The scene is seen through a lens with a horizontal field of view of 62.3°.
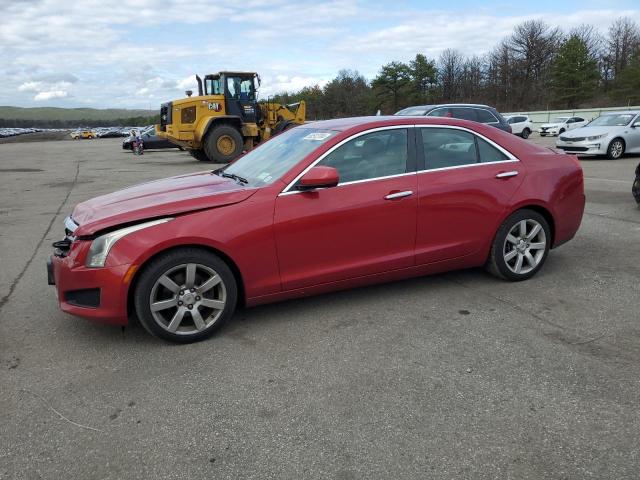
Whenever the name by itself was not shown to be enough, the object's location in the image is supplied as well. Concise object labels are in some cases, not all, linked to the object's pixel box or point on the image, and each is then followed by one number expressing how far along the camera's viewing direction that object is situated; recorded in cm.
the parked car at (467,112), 1359
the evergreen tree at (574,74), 6819
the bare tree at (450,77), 8625
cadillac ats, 367
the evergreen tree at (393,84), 8594
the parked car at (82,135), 6896
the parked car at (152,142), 2967
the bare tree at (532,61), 7500
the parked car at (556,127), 3700
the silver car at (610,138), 1622
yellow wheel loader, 1836
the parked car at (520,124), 3453
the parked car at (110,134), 7150
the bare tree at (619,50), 7038
